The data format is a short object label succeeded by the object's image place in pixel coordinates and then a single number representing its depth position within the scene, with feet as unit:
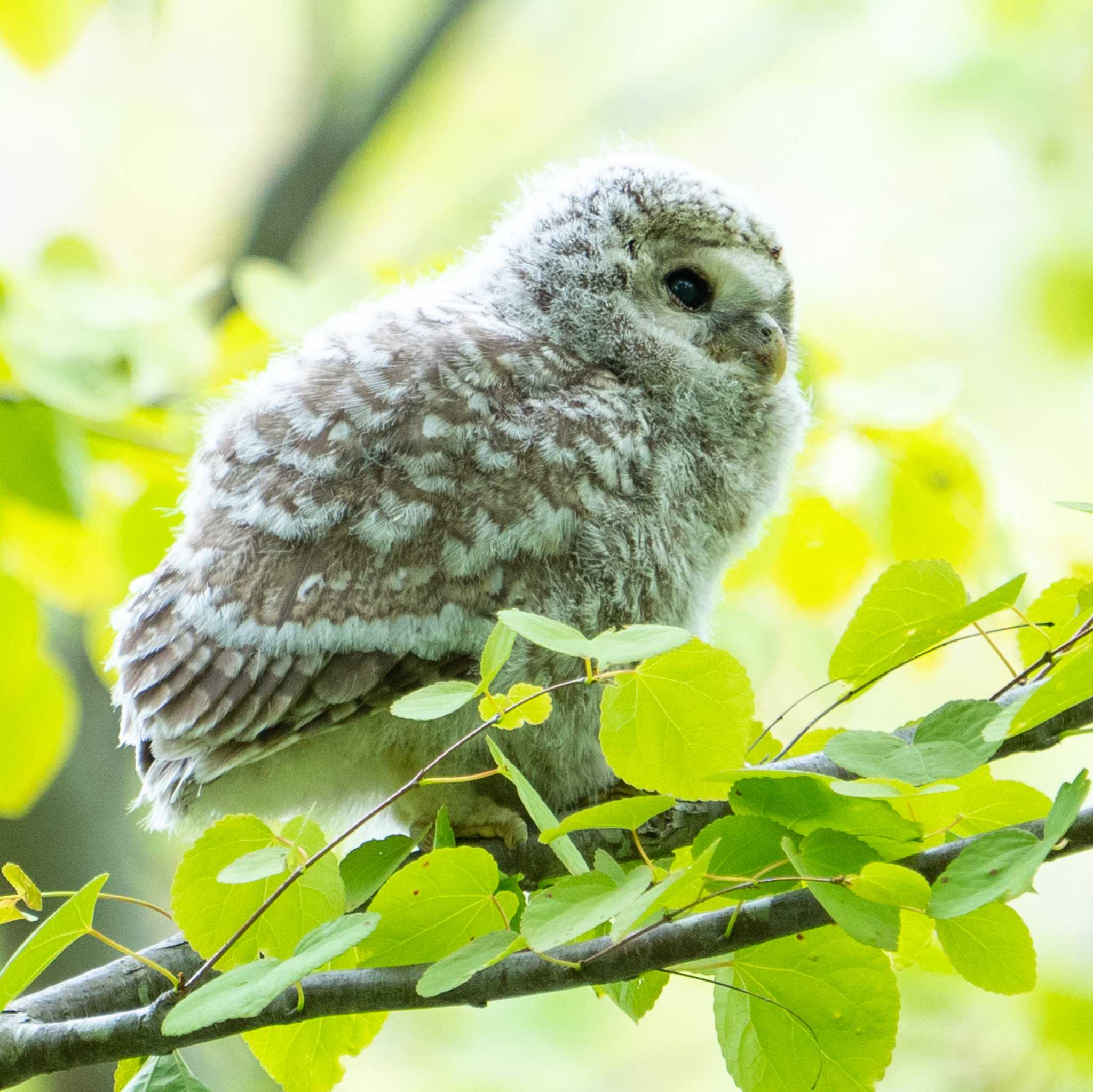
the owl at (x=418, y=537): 18.21
